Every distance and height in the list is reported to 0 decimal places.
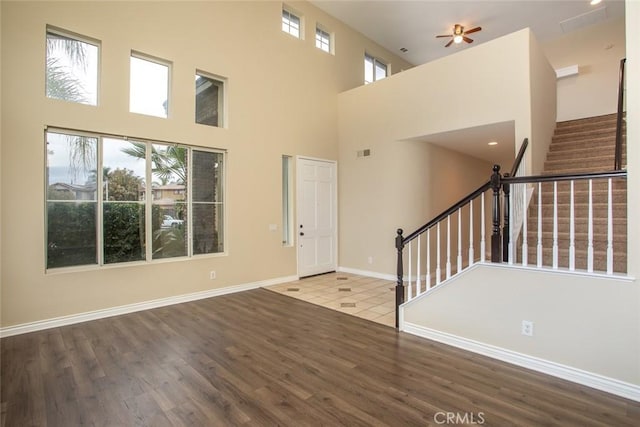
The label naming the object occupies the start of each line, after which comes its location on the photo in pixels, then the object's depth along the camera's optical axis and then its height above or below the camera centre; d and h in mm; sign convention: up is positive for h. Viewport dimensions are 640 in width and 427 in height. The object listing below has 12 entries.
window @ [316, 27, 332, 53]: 6992 +3918
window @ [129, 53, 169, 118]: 4469 +1848
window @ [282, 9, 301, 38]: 6362 +3931
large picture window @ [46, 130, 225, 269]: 3932 +158
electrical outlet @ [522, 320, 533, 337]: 2754 -1039
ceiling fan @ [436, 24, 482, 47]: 6922 +3951
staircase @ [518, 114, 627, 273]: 3279 +182
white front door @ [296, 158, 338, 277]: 6398 -102
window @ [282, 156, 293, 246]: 6246 +168
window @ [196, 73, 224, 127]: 5145 +1881
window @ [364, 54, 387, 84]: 8102 +3853
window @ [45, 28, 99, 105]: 3863 +1843
